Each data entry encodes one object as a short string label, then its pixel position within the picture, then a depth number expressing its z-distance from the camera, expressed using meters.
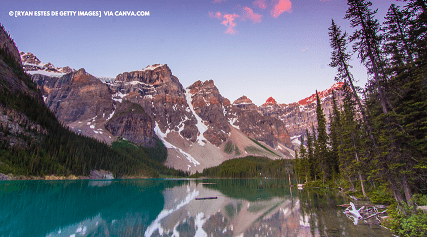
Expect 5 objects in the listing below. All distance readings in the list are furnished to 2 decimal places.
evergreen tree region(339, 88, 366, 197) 35.16
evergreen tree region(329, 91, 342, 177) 52.97
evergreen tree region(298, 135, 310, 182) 72.25
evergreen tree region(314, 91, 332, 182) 57.88
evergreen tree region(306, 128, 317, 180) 68.59
